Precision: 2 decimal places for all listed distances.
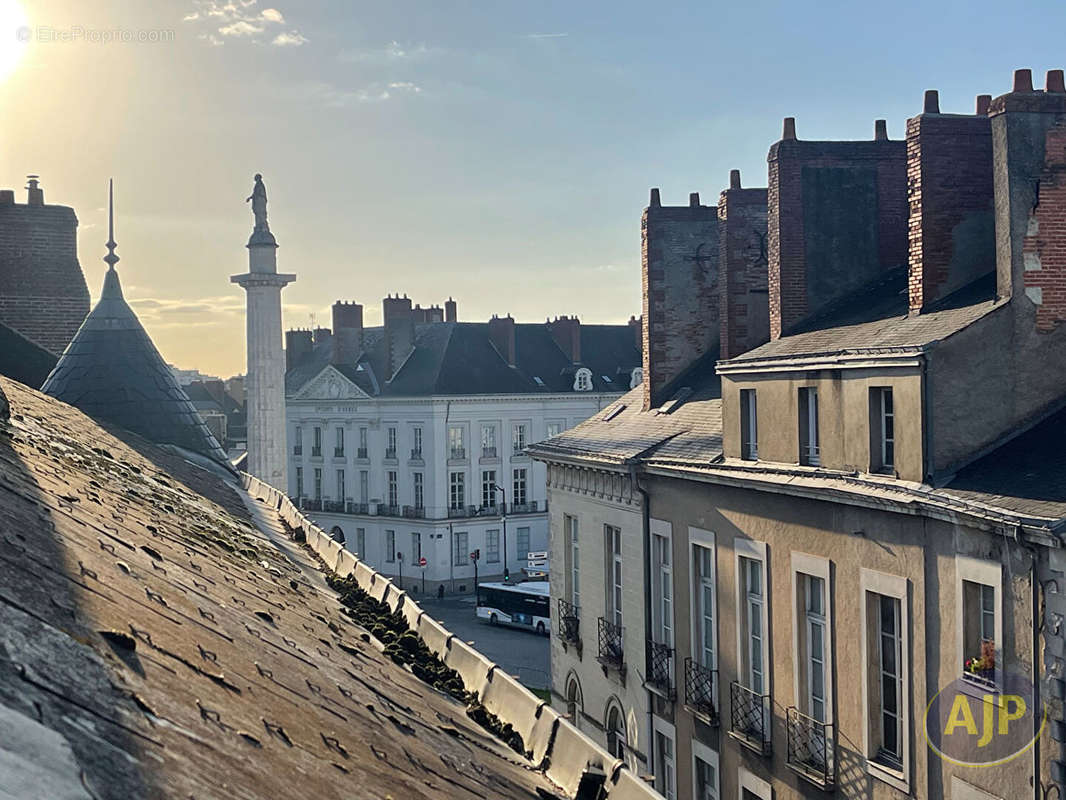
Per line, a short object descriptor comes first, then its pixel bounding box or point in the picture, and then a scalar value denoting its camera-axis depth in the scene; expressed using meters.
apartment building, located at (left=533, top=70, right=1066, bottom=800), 13.23
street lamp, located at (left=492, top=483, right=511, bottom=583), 67.50
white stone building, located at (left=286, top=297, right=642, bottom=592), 66.06
